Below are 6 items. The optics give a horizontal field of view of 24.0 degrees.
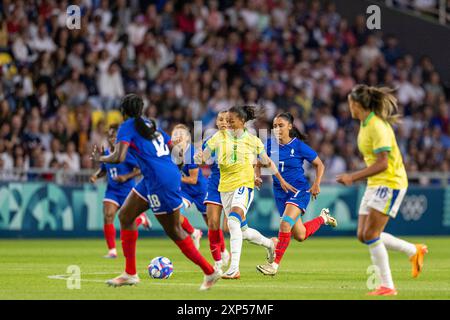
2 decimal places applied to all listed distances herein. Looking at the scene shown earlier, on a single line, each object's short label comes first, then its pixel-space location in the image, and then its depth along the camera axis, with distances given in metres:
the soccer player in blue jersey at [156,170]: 11.93
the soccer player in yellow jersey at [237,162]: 14.51
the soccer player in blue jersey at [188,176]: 17.61
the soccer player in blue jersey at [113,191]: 19.08
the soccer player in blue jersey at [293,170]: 15.80
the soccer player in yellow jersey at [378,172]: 11.45
